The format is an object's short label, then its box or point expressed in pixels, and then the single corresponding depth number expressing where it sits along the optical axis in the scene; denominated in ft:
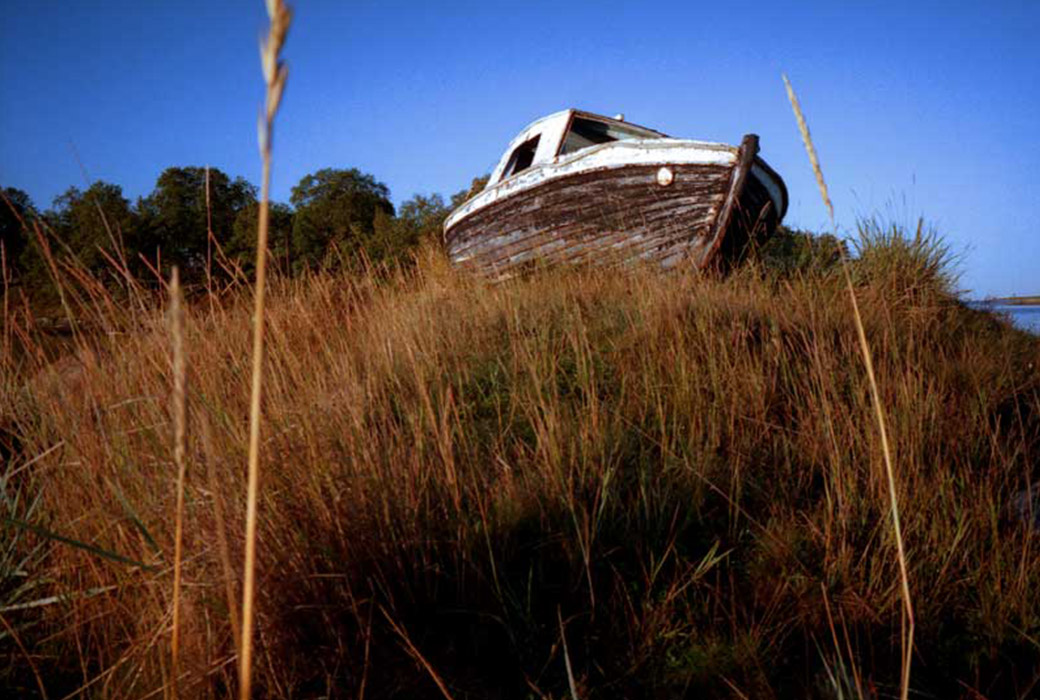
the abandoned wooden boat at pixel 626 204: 16.39
